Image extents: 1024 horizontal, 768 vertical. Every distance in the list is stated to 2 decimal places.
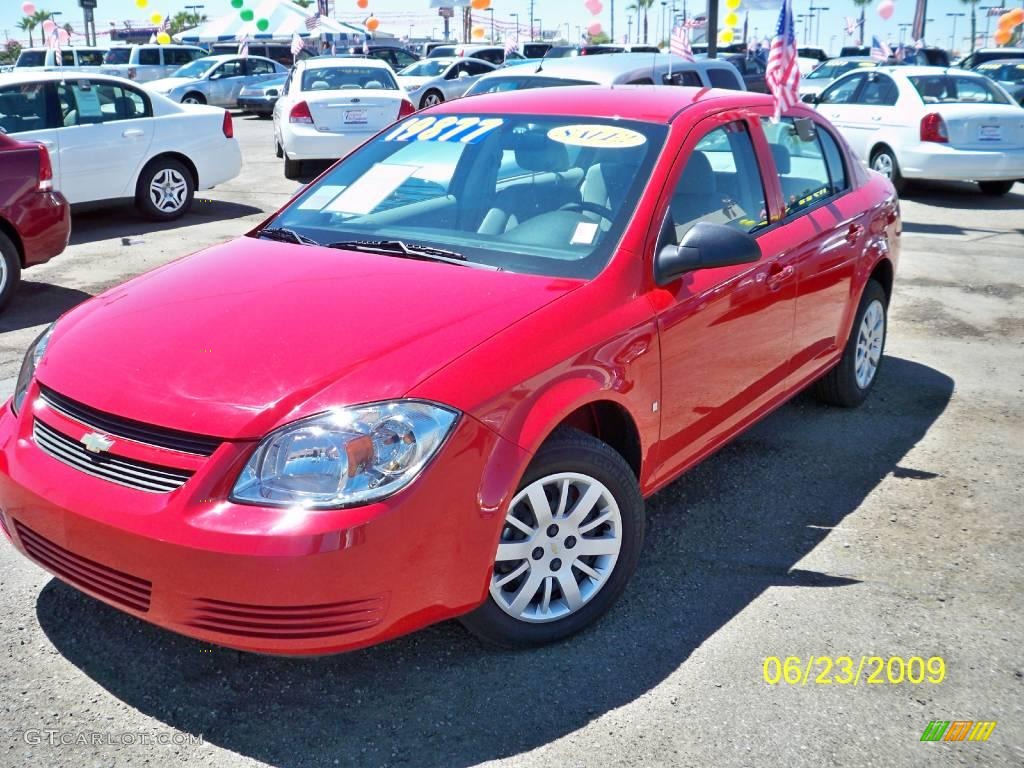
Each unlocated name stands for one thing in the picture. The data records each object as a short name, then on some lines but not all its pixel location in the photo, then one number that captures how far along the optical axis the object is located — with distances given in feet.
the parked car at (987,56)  88.74
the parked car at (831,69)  80.33
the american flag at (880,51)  91.32
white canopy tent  140.58
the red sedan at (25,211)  23.91
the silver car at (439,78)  76.79
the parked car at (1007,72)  70.79
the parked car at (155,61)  102.42
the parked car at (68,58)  97.16
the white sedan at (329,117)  44.16
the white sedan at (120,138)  32.71
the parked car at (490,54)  97.96
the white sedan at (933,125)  41.09
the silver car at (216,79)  86.22
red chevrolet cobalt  9.00
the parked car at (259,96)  86.17
